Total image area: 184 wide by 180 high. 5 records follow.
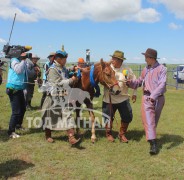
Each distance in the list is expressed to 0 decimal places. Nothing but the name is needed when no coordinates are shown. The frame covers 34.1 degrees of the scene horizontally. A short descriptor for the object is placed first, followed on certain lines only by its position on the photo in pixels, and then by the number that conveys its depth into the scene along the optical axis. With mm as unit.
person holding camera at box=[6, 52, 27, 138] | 6323
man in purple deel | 5824
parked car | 21641
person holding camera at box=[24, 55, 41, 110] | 9452
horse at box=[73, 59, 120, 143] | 6160
